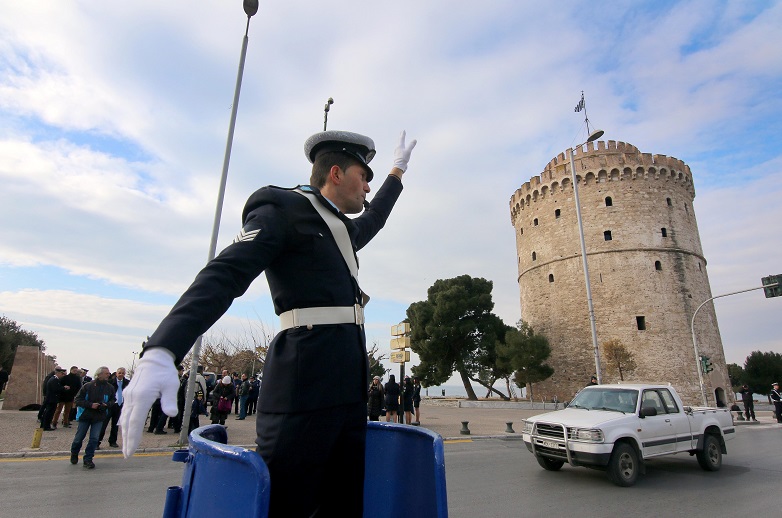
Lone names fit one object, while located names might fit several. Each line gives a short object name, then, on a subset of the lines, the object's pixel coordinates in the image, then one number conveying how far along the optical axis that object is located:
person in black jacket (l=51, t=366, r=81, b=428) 12.68
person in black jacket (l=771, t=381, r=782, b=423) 19.97
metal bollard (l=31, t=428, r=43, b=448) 9.39
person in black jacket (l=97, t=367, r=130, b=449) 10.54
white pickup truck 7.48
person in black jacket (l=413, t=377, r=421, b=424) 16.92
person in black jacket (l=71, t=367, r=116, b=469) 8.24
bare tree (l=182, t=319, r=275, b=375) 37.25
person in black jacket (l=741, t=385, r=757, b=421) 21.55
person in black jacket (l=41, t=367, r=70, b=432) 11.80
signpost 15.11
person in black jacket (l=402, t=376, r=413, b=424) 15.39
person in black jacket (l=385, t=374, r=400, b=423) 14.50
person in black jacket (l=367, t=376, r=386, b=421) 13.57
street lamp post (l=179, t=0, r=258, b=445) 10.09
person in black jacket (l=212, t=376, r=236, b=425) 12.74
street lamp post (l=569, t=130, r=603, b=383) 19.21
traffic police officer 1.31
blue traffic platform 1.34
